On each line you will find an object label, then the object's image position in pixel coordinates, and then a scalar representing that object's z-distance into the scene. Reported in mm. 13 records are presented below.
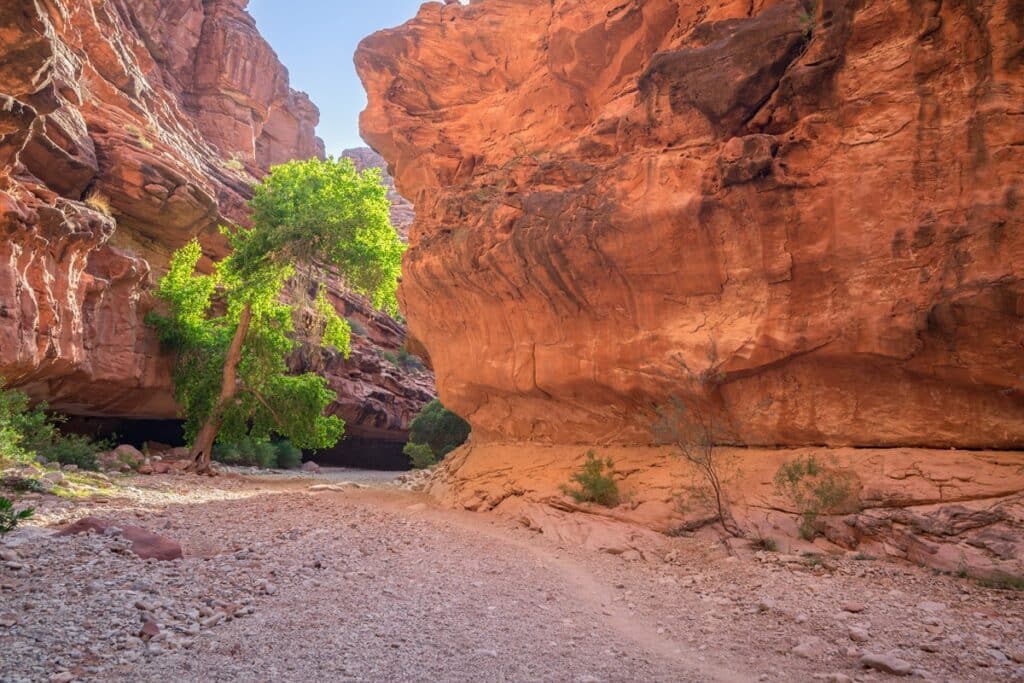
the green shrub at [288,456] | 26766
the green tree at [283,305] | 16953
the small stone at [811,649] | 3807
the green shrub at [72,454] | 12302
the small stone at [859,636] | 4004
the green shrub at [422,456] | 22794
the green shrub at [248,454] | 22875
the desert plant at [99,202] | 17925
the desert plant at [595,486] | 8961
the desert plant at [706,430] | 7500
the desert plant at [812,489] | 6781
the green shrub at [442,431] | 25203
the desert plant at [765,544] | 6691
